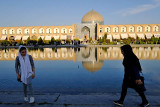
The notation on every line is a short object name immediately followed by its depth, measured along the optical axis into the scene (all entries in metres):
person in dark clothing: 2.47
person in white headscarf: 2.71
